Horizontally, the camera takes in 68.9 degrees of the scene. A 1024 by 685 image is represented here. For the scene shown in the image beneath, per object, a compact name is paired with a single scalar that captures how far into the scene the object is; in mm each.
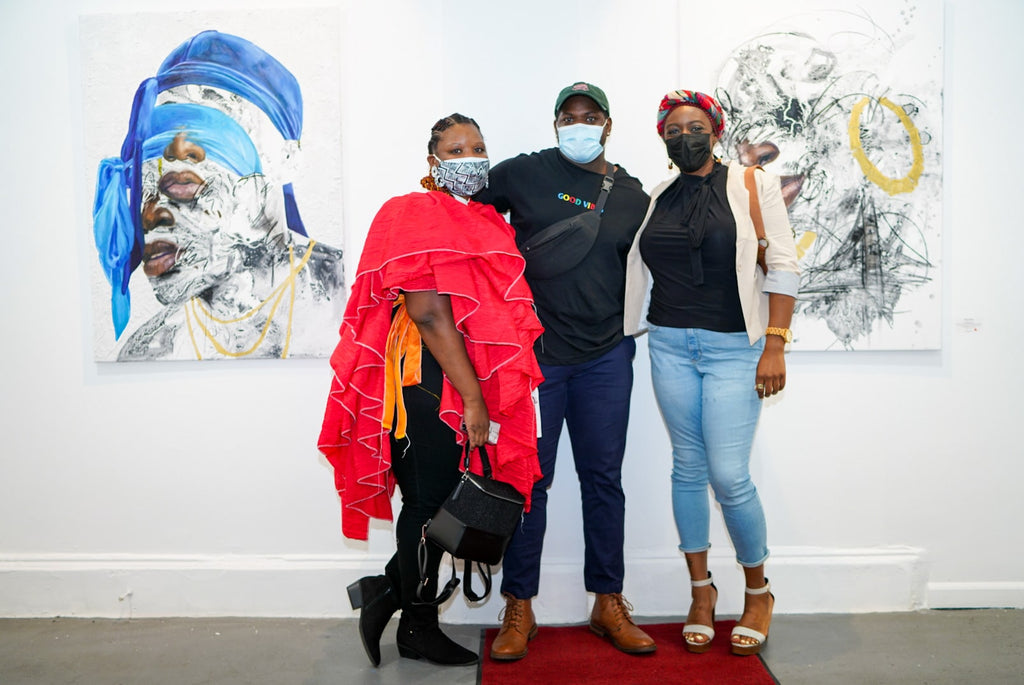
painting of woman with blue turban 2768
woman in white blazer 2320
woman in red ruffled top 2107
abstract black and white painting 2709
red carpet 2271
